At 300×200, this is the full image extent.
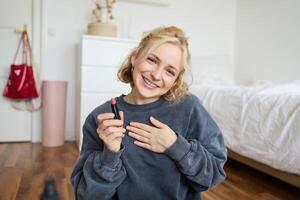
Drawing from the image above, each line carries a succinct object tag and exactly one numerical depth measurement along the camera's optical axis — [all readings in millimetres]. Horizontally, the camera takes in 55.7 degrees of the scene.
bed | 1437
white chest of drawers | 2252
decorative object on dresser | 2342
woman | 670
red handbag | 2451
